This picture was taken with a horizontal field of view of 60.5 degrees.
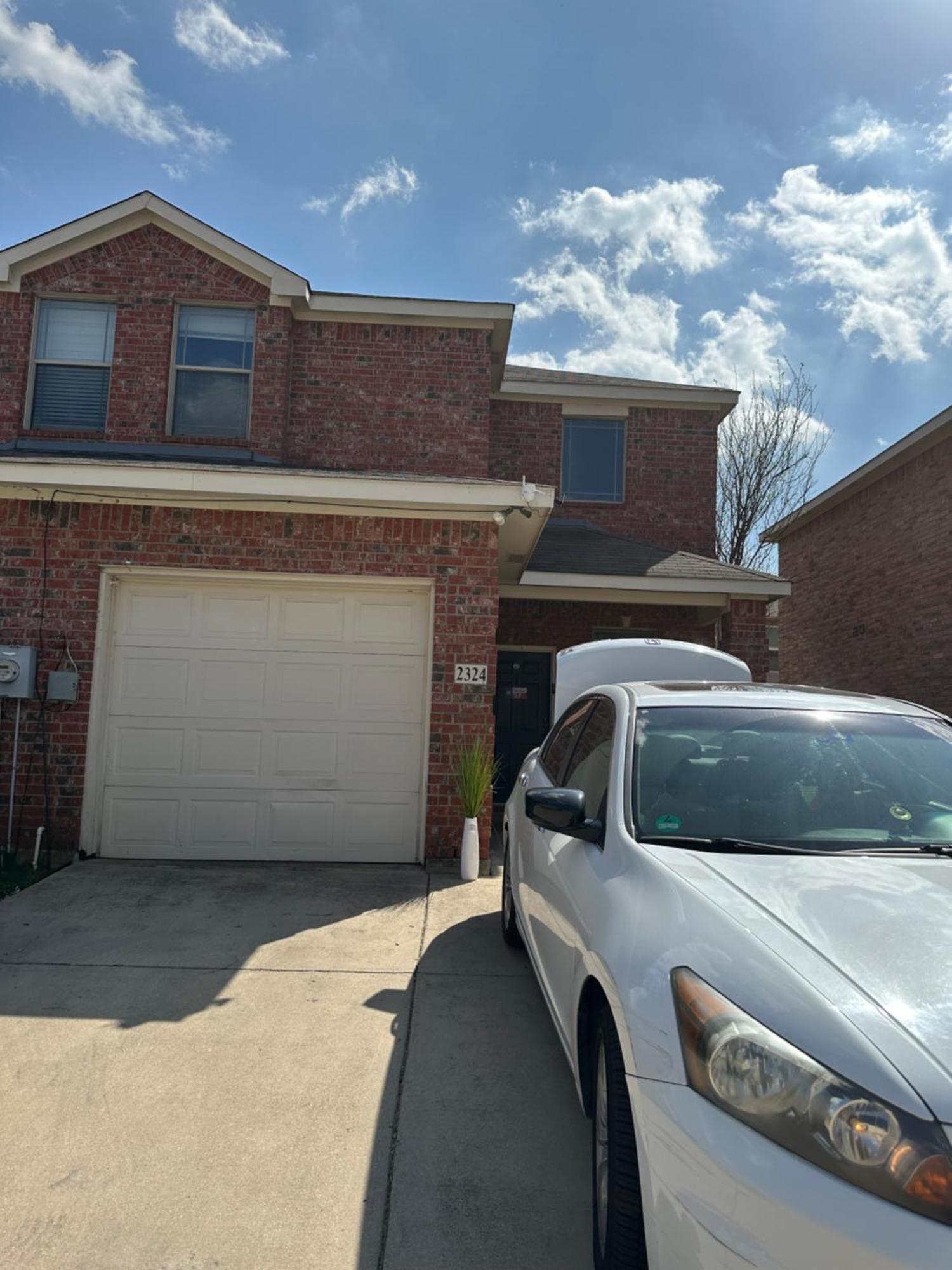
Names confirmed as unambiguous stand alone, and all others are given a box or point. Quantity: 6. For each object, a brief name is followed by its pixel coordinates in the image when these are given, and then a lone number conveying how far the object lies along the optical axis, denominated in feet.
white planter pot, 21.12
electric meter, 21.31
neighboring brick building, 37.52
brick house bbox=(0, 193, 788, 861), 21.81
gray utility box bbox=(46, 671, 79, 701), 21.77
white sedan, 4.74
